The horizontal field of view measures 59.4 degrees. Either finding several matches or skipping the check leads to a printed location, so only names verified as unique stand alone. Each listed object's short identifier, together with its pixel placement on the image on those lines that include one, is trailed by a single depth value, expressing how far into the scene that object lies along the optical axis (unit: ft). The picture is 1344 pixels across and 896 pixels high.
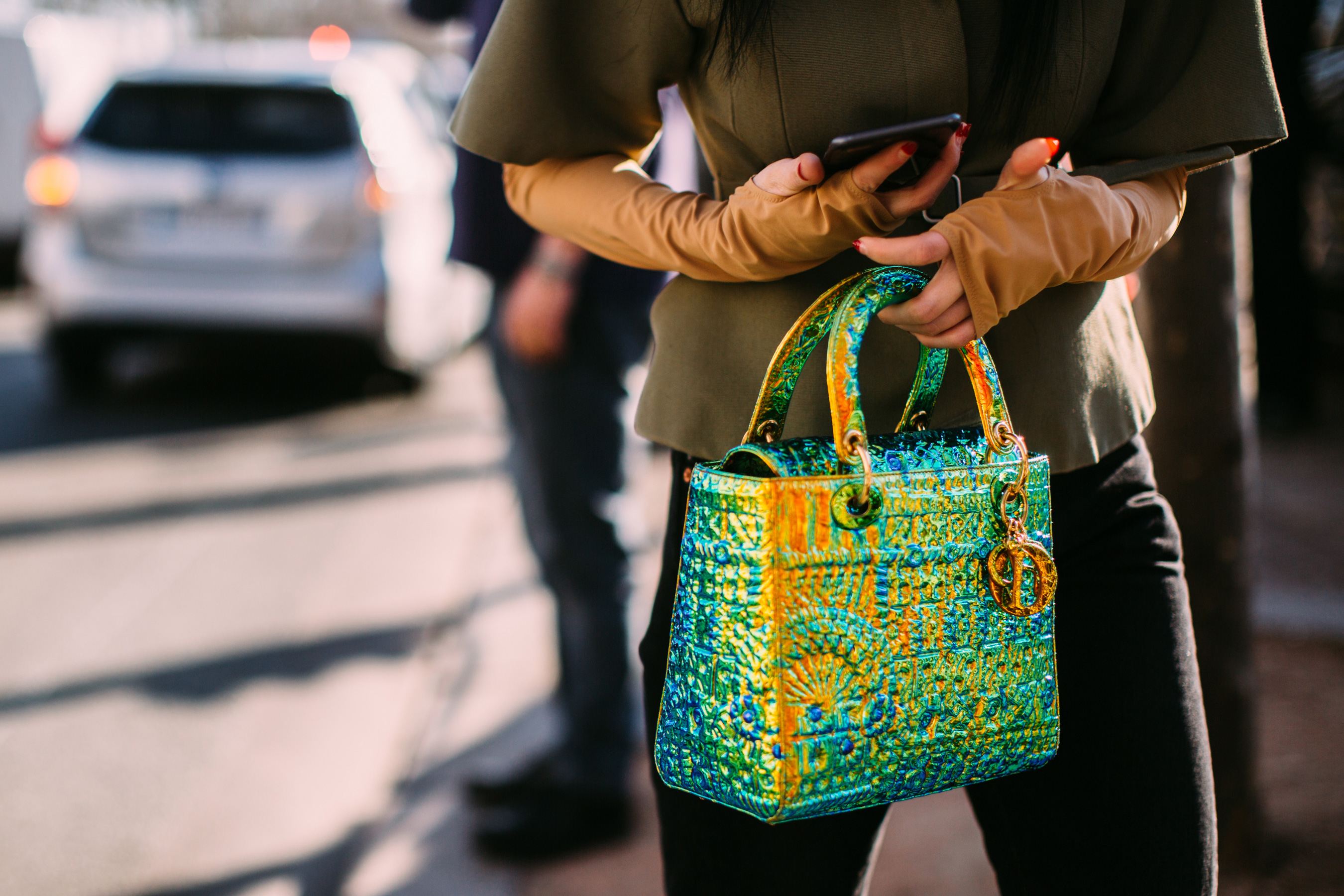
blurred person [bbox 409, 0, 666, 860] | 7.77
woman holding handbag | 3.76
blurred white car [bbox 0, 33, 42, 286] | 40.34
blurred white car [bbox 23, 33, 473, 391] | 20.45
